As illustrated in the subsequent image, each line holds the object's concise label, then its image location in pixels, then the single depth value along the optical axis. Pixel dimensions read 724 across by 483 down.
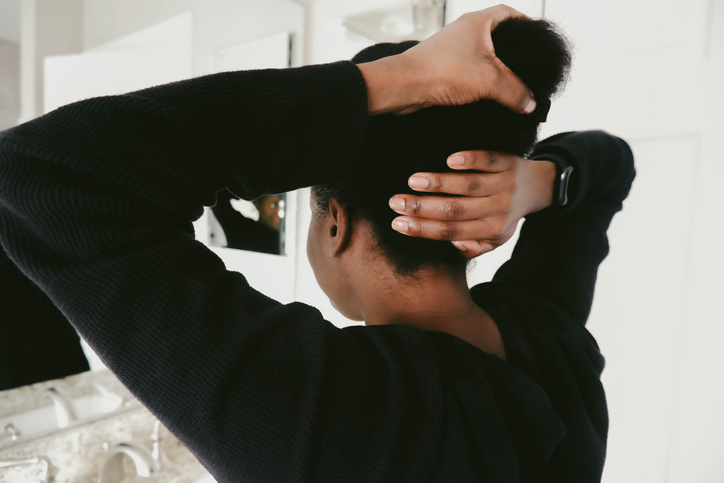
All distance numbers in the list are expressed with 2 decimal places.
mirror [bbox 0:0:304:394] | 0.71
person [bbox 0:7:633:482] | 0.31
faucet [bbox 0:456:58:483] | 0.73
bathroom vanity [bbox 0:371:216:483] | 0.76
